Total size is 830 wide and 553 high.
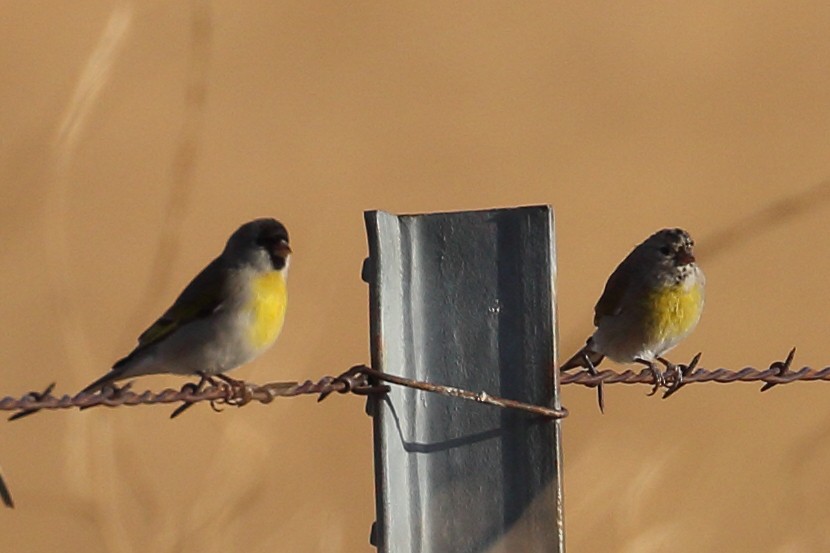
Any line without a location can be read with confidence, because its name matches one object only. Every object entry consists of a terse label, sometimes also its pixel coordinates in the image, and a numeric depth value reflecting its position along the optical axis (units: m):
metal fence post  7.93
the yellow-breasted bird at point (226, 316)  12.27
